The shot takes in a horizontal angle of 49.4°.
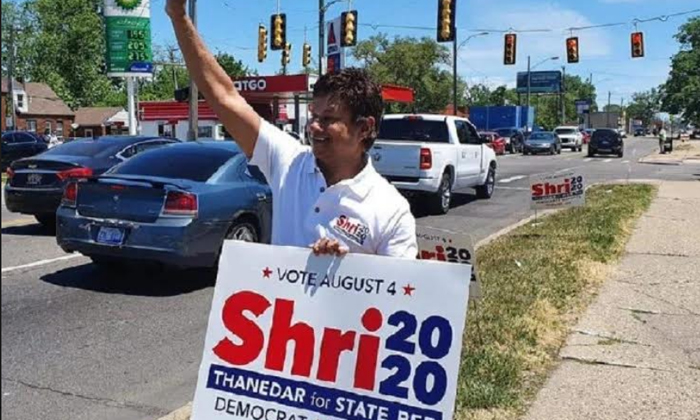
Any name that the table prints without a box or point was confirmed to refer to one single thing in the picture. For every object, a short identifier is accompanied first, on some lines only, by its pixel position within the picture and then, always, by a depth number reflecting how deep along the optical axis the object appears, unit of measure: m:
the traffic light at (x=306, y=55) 38.00
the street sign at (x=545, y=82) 124.51
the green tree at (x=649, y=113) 184.52
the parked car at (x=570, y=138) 57.25
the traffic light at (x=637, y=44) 33.41
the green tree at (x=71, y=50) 88.25
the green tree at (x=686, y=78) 87.88
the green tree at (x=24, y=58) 85.53
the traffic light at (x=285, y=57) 35.62
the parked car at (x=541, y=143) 48.47
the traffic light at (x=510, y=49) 34.47
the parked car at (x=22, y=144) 28.28
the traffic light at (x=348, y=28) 26.83
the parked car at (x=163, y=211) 7.51
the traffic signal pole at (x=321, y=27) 29.19
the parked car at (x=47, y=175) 11.66
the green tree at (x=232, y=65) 96.30
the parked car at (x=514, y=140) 52.78
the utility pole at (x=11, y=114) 60.38
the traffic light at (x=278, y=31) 28.89
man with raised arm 2.48
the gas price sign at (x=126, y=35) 33.53
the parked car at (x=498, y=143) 47.38
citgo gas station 31.72
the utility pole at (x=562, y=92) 115.50
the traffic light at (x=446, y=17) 24.92
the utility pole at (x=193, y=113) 24.42
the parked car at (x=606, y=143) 46.16
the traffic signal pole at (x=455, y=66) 44.06
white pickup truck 14.16
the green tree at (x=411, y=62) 78.38
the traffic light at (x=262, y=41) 33.16
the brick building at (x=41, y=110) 83.81
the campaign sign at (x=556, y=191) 11.05
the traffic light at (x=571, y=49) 35.09
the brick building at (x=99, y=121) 91.25
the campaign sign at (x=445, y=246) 4.92
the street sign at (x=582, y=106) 143.38
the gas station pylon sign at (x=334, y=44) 26.58
